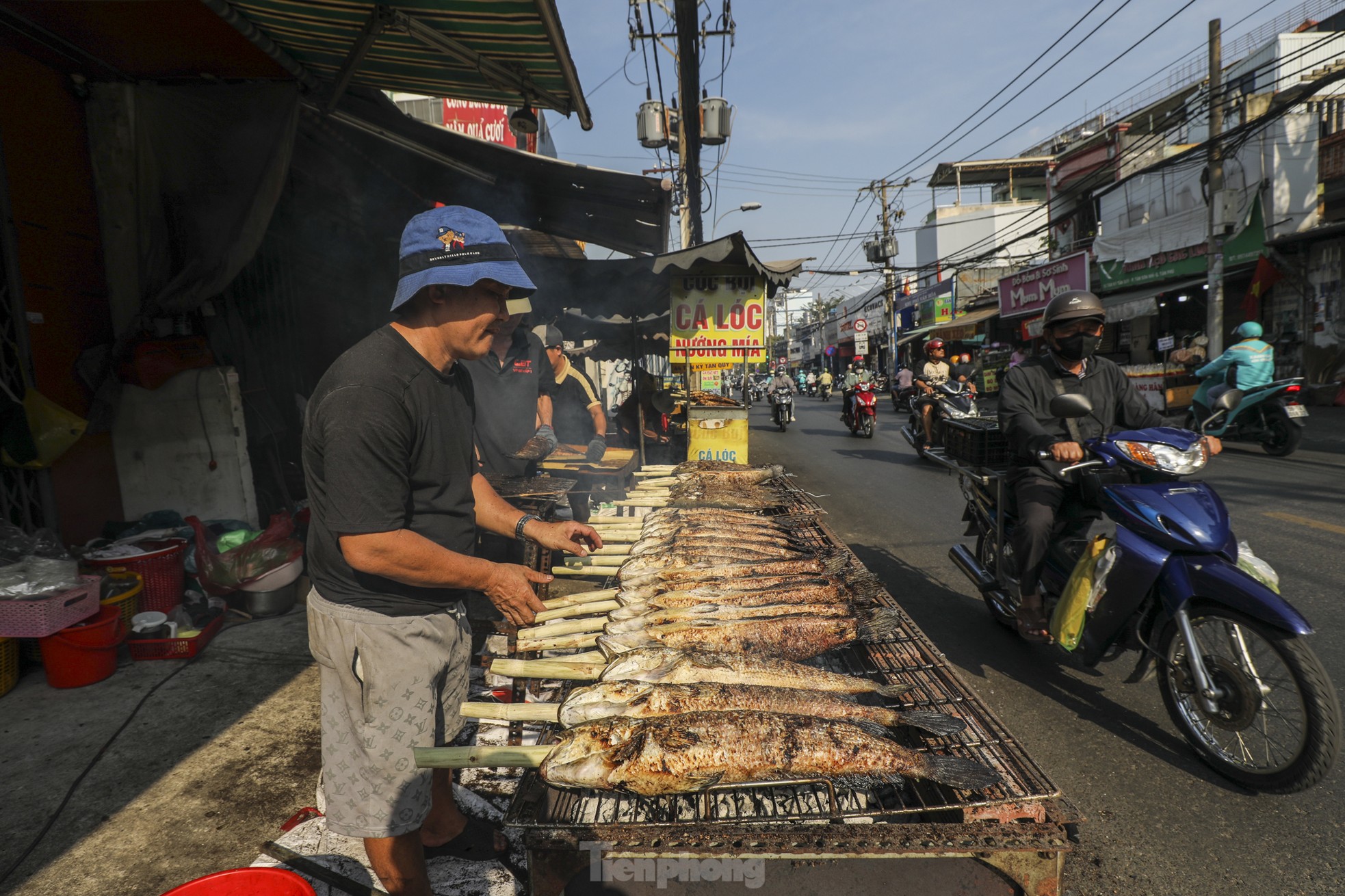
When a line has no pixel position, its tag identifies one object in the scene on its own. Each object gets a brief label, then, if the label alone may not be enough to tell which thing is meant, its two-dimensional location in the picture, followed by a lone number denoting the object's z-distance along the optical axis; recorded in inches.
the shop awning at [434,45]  151.9
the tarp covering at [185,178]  188.2
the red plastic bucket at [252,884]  59.7
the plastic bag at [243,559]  184.5
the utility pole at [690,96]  270.2
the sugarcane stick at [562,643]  96.1
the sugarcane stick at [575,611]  106.4
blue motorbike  99.1
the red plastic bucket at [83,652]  144.9
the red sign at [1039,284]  869.8
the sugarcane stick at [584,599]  109.7
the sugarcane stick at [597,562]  131.5
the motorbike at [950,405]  420.5
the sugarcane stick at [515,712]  78.1
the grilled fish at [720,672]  83.9
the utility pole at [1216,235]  561.9
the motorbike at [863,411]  599.2
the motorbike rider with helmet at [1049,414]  144.1
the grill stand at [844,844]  63.9
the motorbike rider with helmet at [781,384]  717.9
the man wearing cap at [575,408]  292.2
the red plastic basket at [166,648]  159.9
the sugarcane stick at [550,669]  86.1
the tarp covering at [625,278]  292.5
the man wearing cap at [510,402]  185.2
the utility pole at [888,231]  1321.4
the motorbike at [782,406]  709.3
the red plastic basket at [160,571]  169.8
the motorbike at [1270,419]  368.2
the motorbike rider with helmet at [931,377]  437.4
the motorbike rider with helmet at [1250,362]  387.2
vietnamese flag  624.1
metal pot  186.2
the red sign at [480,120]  518.9
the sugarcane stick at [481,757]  70.1
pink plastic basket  139.8
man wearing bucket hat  72.0
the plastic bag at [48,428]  173.3
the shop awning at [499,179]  225.6
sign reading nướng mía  341.1
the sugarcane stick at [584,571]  128.2
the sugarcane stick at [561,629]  99.7
